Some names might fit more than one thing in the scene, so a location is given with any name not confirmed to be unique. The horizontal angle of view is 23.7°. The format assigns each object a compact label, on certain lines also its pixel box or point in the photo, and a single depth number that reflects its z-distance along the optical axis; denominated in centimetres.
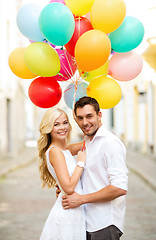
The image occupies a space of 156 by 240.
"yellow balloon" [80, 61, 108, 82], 339
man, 273
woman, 285
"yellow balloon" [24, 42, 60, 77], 312
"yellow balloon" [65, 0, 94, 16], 307
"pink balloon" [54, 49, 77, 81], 339
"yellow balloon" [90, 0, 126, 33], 296
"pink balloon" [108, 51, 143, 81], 326
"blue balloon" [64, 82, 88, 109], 344
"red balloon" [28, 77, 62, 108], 331
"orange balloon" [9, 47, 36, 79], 340
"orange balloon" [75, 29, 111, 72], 289
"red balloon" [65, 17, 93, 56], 315
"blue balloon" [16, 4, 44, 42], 330
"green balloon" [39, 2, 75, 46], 294
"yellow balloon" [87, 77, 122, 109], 320
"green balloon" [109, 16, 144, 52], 313
